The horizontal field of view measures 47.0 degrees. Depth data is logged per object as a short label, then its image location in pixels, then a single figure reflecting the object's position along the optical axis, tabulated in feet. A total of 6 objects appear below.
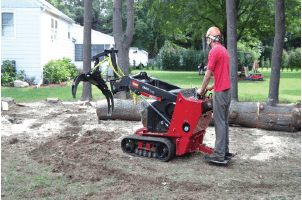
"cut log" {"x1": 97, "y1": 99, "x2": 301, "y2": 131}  26.84
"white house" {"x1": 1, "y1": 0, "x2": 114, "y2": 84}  63.62
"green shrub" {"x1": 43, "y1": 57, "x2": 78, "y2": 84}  65.51
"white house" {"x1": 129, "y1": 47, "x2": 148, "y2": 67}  139.03
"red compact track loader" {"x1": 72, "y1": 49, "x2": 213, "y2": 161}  19.31
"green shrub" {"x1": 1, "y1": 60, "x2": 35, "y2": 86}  61.11
